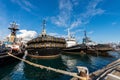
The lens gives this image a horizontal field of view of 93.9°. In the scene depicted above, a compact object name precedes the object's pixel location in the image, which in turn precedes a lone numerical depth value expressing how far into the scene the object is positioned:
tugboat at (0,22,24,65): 12.03
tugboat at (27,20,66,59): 17.46
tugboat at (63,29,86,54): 26.09
